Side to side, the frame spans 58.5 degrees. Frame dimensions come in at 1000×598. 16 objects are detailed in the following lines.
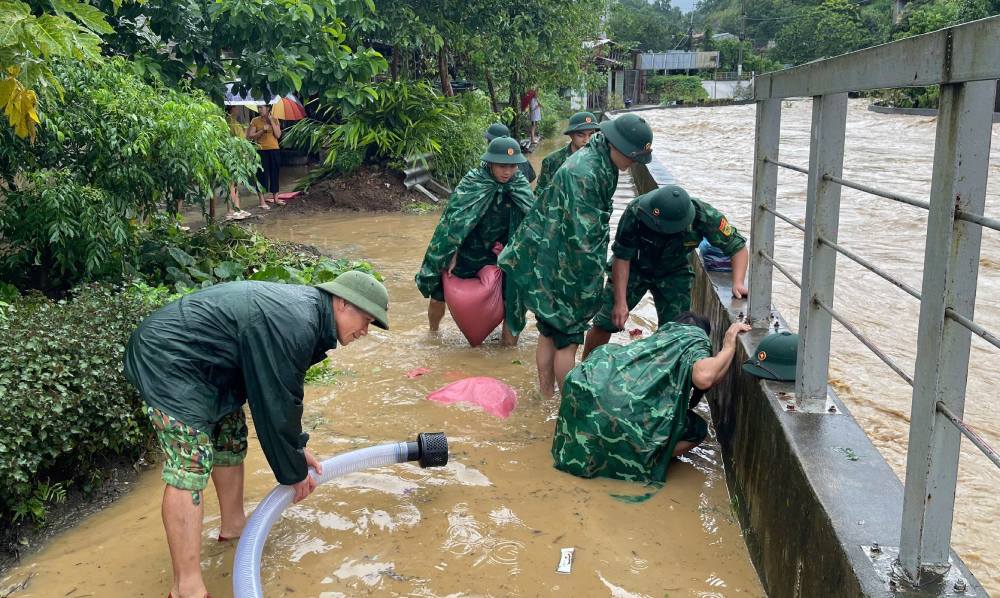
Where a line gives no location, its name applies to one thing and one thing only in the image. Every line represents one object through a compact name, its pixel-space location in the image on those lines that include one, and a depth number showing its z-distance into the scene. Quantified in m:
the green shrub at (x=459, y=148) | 13.29
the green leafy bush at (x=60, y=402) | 3.29
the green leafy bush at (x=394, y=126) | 12.62
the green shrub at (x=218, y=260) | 6.30
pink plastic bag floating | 4.95
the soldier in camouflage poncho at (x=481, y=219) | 6.00
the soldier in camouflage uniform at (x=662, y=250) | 4.73
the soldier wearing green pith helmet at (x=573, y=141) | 7.61
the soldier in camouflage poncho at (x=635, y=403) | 3.88
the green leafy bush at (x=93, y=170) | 5.24
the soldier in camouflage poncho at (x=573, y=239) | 4.73
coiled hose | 2.94
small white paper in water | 3.31
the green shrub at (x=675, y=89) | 52.44
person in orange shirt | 11.56
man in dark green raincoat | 2.91
